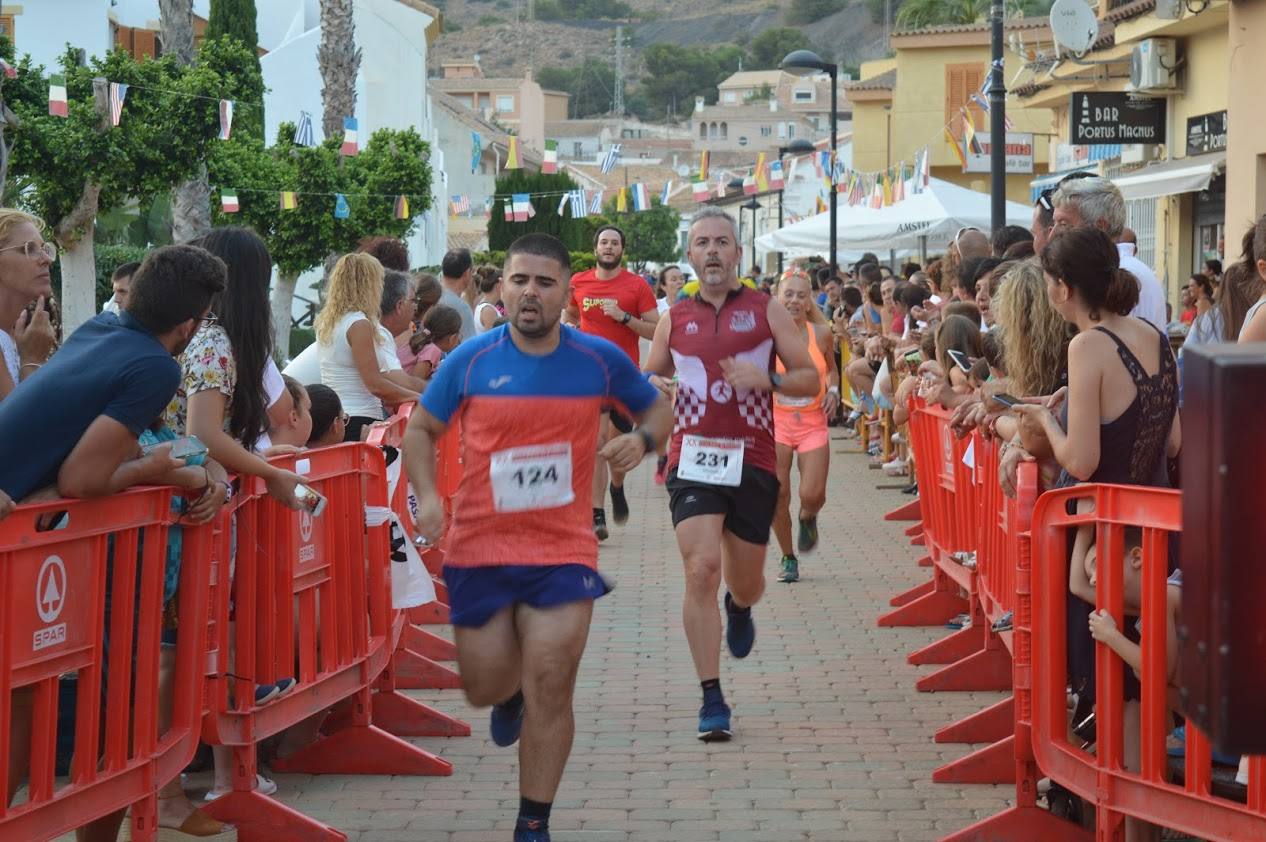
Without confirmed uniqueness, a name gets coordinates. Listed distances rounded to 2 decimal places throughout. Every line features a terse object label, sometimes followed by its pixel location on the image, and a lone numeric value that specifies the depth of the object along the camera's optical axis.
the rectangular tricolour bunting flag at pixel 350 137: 30.06
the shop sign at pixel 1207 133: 21.47
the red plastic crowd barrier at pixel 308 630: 5.74
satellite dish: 20.95
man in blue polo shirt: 4.75
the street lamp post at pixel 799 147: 39.84
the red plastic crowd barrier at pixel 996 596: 5.59
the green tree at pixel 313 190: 37.25
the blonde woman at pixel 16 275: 5.86
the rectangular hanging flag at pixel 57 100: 22.87
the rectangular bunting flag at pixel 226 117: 26.81
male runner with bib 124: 5.53
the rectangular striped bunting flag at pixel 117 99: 26.28
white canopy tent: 24.00
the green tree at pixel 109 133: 27.23
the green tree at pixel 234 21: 46.75
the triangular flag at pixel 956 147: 30.26
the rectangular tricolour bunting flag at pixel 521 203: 41.25
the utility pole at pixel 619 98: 182.65
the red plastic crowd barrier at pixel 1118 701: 4.65
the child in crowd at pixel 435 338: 11.18
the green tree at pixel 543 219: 72.00
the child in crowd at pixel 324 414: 7.60
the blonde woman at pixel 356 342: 9.03
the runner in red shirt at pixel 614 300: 12.92
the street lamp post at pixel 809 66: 25.89
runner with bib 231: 7.41
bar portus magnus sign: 23.75
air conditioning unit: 23.14
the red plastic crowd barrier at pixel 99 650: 4.41
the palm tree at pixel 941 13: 73.12
